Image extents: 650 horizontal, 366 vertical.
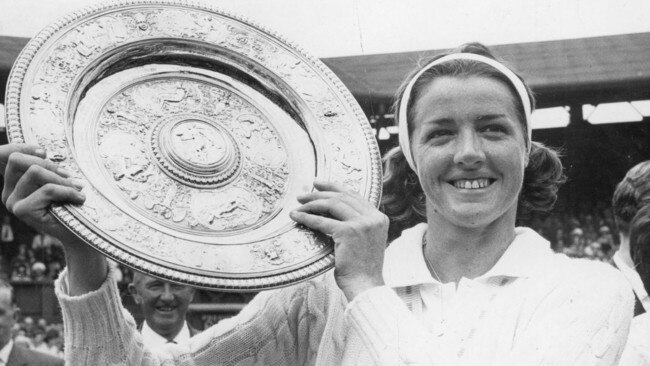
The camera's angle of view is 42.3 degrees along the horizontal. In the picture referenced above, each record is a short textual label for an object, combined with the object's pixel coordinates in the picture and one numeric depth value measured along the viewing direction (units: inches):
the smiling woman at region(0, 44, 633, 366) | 59.7
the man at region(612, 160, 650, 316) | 117.8
